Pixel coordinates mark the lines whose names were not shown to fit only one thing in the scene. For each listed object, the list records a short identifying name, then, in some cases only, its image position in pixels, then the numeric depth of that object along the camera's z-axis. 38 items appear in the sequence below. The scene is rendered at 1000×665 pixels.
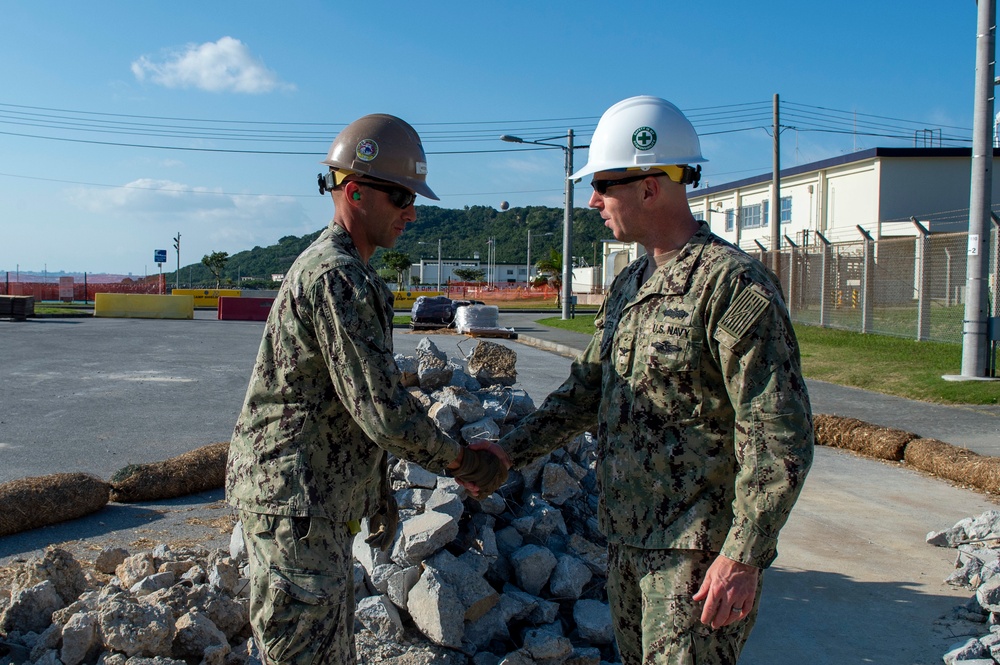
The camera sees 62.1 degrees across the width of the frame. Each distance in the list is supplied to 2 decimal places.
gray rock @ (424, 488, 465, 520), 4.46
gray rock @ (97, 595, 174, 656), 3.54
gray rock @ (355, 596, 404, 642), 3.92
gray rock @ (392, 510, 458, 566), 4.15
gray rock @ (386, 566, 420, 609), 4.03
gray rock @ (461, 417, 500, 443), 5.25
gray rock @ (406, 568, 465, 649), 3.82
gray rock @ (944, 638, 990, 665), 4.03
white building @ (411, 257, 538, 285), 133.75
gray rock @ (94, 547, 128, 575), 4.99
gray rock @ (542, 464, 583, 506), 5.27
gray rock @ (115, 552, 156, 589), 4.41
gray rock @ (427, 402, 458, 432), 5.23
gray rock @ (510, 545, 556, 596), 4.45
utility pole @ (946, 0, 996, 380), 12.90
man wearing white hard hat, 2.29
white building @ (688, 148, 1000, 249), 35.59
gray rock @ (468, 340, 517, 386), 6.26
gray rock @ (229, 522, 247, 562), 4.49
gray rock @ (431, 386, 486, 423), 5.36
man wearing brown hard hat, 2.56
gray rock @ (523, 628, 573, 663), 3.91
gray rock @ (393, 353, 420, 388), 6.14
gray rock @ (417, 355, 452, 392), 6.03
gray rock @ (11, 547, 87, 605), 4.25
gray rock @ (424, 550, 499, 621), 4.04
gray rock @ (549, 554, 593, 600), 4.43
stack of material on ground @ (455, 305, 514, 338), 28.00
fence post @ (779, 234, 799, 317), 25.92
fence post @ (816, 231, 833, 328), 24.12
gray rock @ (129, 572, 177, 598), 4.14
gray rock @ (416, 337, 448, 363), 6.09
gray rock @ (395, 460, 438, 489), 4.82
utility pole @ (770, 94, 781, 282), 27.89
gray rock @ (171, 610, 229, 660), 3.70
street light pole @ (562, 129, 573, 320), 32.75
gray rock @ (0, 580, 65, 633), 3.98
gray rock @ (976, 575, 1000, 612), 4.54
